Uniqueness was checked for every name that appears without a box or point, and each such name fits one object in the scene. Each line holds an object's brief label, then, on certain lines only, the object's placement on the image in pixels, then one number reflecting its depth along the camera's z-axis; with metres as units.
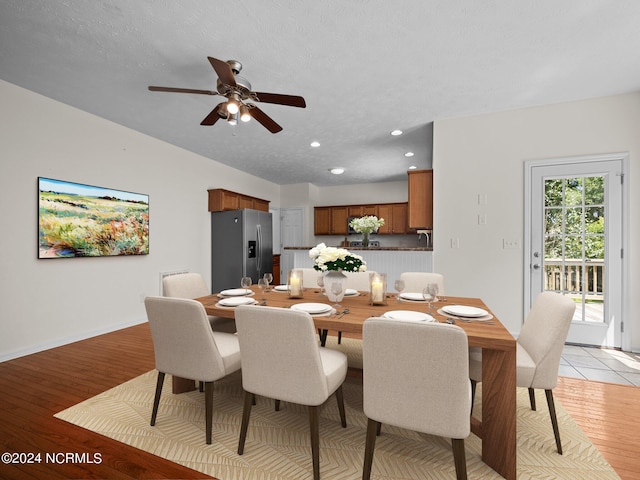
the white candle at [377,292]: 1.95
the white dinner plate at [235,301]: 1.94
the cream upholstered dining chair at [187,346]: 1.59
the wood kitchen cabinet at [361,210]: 6.90
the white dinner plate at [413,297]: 2.08
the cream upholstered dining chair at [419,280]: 2.55
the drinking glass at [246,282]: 2.35
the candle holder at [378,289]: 1.95
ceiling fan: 2.15
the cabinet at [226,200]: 5.06
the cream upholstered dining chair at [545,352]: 1.48
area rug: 1.47
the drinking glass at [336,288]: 1.90
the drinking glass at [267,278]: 2.40
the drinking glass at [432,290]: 1.82
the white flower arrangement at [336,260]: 2.00
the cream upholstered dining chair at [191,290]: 2.37
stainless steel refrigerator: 5.02
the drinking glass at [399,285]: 2.04
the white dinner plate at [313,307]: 1.73
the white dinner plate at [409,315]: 1.55
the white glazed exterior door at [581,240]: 3.09
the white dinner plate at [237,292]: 2.29
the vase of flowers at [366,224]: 4.61
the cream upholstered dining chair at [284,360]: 1.35
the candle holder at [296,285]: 2.20
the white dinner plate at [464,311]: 1.63
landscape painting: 3.04
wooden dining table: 1.34
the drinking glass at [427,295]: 1.81
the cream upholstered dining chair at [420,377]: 1.13
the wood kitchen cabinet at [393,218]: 6.71
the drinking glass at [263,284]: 2.37
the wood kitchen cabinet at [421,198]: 3.85
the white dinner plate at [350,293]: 2.29
